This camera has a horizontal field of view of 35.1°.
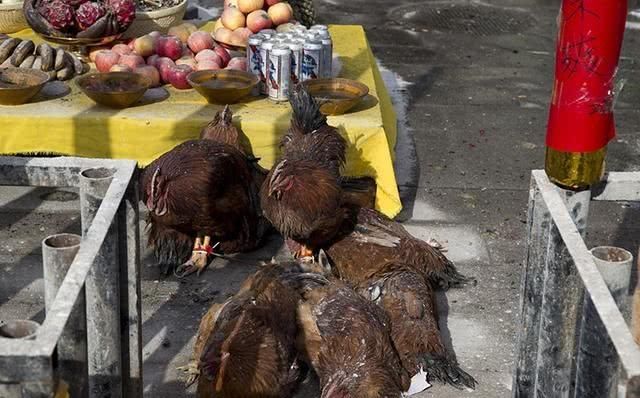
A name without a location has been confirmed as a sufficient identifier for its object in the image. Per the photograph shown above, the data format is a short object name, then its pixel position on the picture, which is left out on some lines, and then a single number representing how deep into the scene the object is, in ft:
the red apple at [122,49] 23.26
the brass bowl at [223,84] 21.29
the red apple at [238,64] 23.05
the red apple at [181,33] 24.64
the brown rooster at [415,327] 15.74
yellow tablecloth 20.62
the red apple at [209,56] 23.04
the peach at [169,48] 23.30
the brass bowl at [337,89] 21.43
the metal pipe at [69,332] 9.63
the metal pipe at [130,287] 11.73
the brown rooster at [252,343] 13.56
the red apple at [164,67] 22.52
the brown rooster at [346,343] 14.16
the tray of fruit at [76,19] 22.90
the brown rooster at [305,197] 17.71
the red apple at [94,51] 23.62
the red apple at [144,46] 23.23
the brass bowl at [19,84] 20.76
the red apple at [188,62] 22.96
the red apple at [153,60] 22.89
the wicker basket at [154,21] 24.98
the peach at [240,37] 24.23
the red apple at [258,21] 24.38
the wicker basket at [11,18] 25.08
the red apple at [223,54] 23.49
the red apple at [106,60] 22.71
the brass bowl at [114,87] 20.80
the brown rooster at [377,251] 18.15
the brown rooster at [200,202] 18.39
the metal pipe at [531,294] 11.36
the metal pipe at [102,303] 11.00
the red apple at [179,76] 22.27
